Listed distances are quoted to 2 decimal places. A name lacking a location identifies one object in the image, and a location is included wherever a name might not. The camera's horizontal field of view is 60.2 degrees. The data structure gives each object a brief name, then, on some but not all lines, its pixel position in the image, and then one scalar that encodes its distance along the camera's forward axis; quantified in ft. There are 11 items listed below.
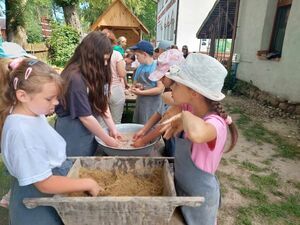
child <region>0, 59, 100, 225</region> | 3.14
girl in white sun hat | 3.68
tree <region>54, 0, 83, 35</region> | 33.43
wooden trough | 3.26
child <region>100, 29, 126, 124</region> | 12.09
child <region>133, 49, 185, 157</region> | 5.54
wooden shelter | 33.55
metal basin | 5.14
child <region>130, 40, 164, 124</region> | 10.11
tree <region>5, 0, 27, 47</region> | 29.43
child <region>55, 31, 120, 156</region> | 5.64
